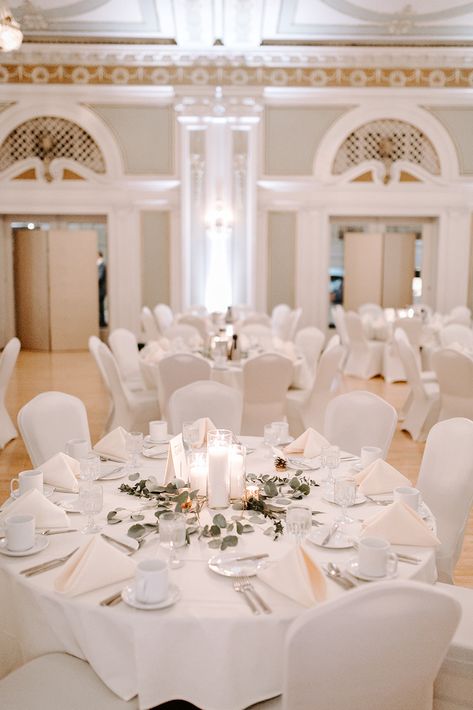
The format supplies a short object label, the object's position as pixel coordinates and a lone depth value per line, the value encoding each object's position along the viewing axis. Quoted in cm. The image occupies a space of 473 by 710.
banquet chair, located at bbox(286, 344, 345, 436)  529
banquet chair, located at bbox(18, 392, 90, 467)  322
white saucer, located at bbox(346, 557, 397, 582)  190
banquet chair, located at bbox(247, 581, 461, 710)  150
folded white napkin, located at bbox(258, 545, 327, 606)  178
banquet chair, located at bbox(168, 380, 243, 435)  374
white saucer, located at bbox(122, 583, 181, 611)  175
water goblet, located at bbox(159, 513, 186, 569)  202
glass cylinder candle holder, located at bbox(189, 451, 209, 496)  248
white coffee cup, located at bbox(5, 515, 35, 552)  205
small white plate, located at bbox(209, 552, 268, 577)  193
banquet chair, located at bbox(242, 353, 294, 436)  502
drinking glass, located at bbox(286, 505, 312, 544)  205
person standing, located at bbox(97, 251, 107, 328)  1259
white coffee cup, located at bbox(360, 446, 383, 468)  279
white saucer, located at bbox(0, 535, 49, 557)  204
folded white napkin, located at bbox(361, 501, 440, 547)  212
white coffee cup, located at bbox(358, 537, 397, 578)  190
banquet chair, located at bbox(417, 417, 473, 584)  269
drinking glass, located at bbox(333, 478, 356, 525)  229
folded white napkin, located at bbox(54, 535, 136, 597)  183
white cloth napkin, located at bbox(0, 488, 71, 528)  224
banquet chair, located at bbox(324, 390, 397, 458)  339
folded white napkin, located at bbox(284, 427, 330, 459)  301
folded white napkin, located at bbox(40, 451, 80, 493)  259
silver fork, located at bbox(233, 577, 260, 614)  176
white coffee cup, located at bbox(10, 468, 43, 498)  244
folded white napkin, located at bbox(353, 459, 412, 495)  257
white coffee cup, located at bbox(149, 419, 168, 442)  317
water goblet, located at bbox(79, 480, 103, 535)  223
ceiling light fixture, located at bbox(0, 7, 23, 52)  512
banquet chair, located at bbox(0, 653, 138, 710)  176
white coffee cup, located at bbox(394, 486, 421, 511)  231
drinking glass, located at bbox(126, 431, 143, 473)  288
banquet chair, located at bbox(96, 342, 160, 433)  521
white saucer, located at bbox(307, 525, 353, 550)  211
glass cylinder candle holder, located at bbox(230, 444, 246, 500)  245
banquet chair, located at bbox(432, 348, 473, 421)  525
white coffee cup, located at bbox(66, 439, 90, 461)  287
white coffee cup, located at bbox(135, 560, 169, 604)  177
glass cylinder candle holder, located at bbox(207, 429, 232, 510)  239
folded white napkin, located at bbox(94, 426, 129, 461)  295
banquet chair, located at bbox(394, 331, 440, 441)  587
